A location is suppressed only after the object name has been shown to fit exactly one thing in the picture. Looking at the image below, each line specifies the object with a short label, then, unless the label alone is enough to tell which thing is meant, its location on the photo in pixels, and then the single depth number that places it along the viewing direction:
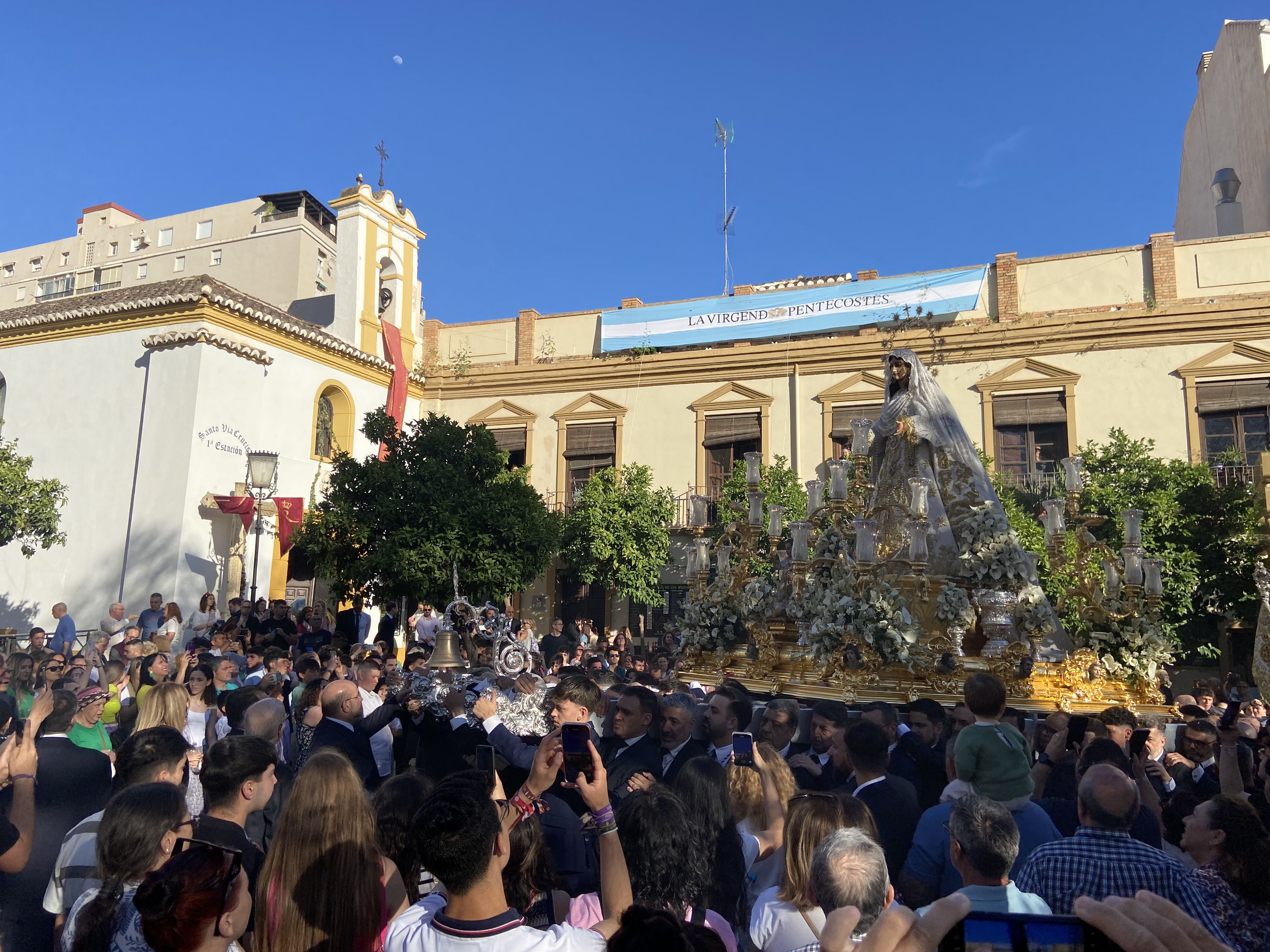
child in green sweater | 4.18
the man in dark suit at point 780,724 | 5.26
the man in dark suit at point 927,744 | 5.33
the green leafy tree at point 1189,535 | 17.33
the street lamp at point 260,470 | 14.45
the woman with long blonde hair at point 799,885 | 2.92
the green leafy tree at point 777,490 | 20.72
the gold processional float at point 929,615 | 8.48
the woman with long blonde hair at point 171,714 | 4.96
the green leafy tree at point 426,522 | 16.97
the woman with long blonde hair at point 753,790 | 3.79
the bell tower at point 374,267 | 22.69
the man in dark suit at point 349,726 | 5.07
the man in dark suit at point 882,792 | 4.18
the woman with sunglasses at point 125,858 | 2.69
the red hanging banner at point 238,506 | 17.81
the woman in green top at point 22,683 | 7.82
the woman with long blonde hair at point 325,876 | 2.77
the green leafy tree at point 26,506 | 17.05
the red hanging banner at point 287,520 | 19.20
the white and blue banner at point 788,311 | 22.61
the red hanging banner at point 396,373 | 23.45
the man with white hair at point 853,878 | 2.64
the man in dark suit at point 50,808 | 3.51
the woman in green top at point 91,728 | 4.81
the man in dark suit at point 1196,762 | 5.42
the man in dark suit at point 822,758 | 5.13
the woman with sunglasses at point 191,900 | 2.23
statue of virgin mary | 9.20
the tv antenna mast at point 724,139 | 29.78
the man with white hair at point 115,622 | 14.28
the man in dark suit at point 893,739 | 5.20
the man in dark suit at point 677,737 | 4.93
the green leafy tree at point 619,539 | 21.53
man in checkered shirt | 2.98
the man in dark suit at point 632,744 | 4.59
